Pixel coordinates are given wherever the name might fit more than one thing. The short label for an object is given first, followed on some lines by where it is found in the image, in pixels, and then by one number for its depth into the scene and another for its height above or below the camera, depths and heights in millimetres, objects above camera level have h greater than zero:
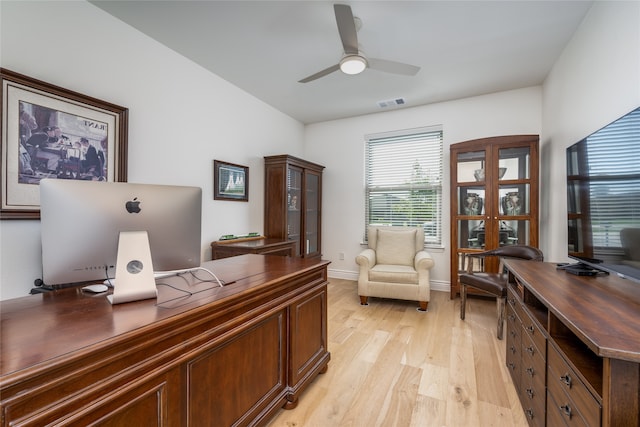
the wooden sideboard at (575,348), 798 -510
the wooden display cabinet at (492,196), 3268 +249
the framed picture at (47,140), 1759 +537
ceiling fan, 1893 +1340
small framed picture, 3316 +432
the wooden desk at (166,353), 688 -446
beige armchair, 3285 -639
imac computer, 1014 -67
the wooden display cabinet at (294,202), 3912 +209
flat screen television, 1239 +92
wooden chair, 2574 -626
